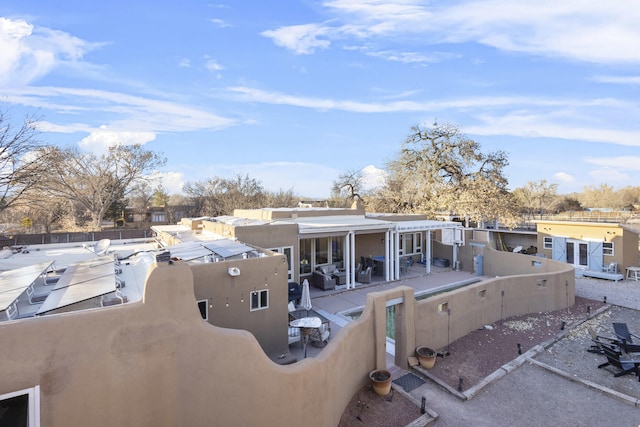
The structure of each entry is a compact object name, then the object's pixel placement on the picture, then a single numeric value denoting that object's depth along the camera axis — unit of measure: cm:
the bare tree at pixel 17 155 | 1767
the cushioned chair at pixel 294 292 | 1110
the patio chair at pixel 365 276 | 1591
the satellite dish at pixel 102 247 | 1141
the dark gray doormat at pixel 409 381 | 815
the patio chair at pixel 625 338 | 930
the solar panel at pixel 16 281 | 531
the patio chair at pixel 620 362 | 862
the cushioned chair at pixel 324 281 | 1470
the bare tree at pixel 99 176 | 3198
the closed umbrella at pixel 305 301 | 1177
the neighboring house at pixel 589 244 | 1767
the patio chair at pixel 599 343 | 960
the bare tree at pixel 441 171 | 2781
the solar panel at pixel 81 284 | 559
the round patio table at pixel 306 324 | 888
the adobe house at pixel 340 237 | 1281
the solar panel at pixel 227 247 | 901
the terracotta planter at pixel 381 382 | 759
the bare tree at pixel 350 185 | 4056
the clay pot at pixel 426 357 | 884
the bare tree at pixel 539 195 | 5219
